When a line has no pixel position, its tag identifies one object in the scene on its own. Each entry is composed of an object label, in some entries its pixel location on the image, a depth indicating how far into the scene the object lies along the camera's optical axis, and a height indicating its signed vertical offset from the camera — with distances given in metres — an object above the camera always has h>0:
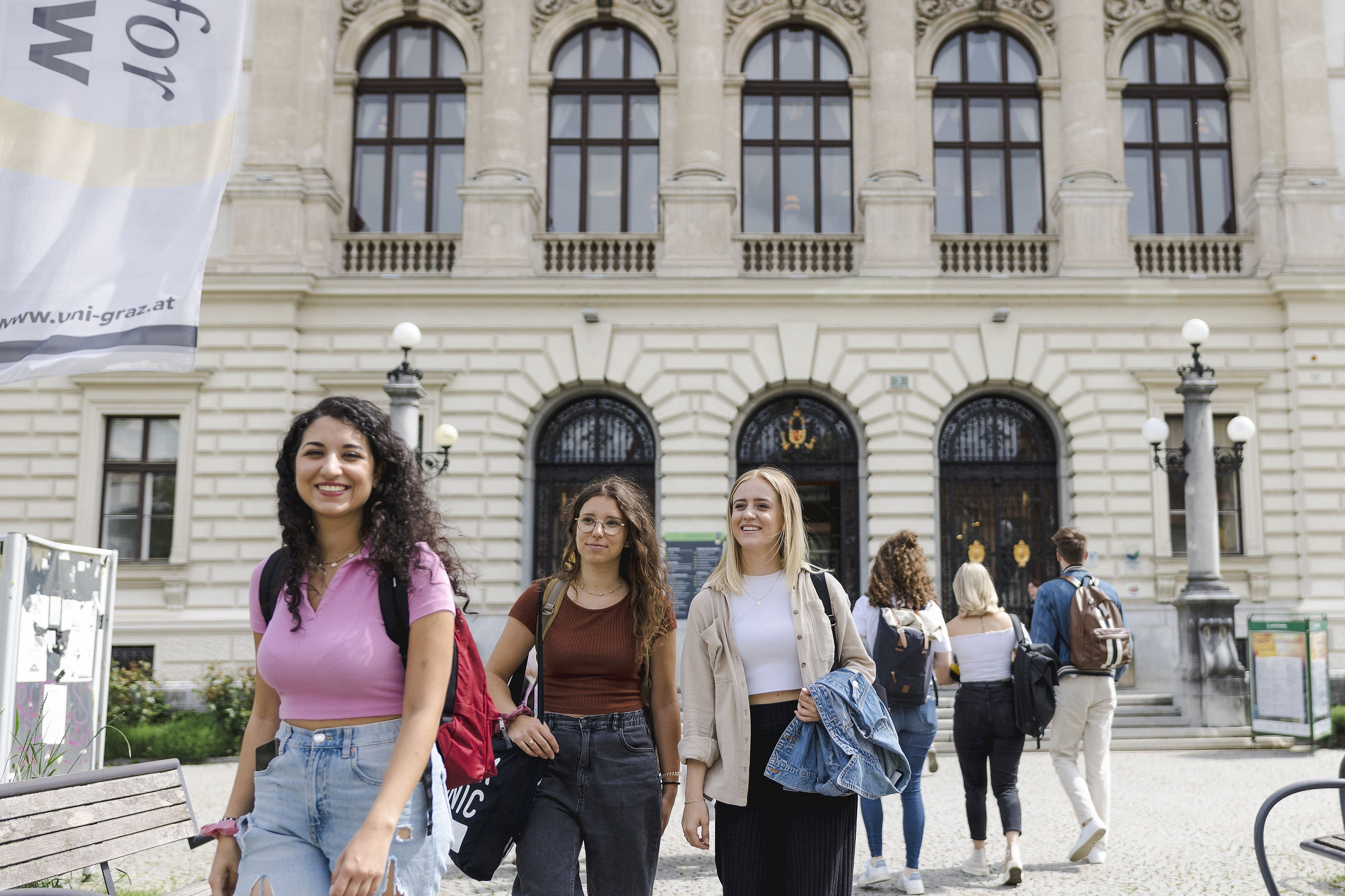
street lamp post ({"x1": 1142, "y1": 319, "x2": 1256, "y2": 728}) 15.52 -0.02
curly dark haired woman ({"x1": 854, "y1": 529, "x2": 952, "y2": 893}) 7.14 -0.22
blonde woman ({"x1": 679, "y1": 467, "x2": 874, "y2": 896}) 4.23 -0.43
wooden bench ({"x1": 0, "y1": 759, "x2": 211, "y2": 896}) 4.20 -1.00
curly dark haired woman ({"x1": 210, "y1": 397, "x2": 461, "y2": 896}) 2.90 -0.33
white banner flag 4.89 +1.75
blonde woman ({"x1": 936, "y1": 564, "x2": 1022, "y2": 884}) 7.26 -0.90
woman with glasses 4.16 -0.48
